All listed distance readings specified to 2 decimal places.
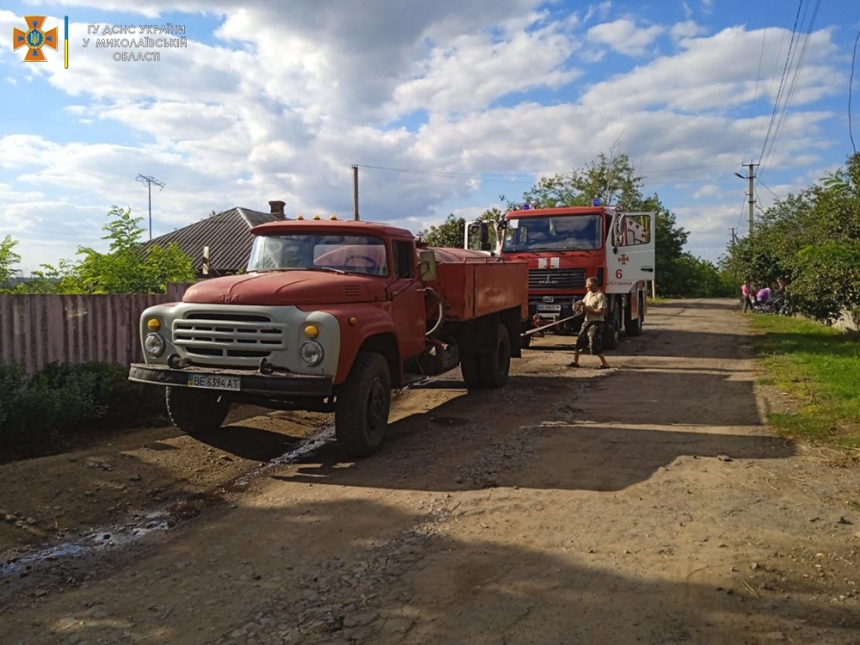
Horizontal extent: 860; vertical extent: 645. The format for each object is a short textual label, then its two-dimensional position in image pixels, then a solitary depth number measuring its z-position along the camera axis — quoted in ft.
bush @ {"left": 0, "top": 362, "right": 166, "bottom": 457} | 21.59
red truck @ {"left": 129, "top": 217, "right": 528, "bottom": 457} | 19.39
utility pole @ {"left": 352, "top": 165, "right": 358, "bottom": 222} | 114.83
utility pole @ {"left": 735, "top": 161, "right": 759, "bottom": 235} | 163.08
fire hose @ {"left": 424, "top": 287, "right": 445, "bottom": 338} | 26.78
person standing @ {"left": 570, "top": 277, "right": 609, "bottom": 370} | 39.63
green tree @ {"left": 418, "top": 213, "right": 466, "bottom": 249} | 100.80
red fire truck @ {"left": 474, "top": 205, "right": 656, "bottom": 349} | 47.83
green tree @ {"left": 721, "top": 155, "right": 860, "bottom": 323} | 33.42
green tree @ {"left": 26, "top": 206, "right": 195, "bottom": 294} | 35.35
